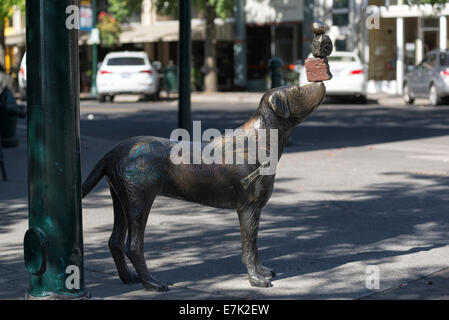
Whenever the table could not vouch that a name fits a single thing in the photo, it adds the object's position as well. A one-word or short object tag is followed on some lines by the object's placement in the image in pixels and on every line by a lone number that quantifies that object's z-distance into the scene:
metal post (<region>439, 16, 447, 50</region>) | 28.89
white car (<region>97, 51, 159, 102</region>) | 27.22
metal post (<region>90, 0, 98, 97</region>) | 31.82
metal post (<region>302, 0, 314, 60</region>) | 31.61
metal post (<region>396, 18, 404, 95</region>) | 29.83
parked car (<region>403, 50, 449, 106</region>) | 23.14
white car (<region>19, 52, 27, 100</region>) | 29.32
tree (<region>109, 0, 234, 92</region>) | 29.38
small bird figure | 5.02
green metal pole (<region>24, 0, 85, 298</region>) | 4.47
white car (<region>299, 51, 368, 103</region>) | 24.72
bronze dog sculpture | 5.04
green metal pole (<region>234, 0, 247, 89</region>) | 34.03
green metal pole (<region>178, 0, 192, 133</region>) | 11.05
